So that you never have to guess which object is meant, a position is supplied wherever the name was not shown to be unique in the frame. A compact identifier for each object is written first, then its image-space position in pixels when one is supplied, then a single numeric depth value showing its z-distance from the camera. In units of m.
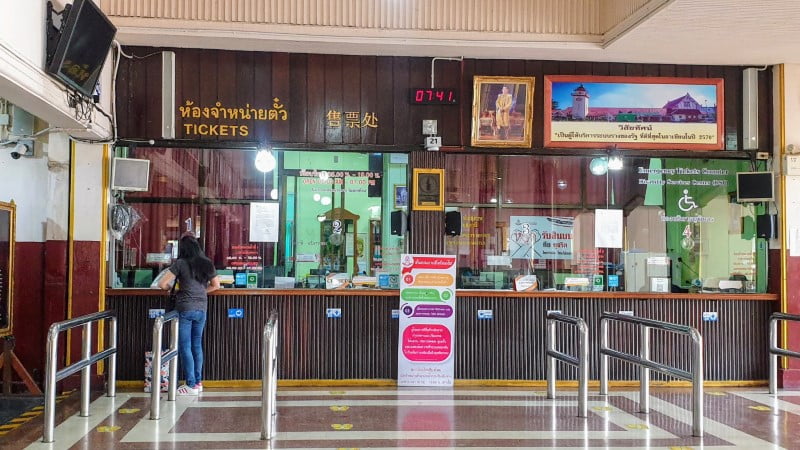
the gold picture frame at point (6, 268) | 6.98
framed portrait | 7.51
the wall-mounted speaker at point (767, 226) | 7.52
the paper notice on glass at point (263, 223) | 7.50
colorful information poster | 7.30
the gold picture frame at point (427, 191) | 7.47
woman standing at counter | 6.66
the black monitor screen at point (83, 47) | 5.22
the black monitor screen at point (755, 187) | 7.48
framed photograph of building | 7.59
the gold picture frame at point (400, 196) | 7.61
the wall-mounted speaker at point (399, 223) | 7.48
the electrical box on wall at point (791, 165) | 7.49
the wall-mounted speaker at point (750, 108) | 7.63
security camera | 7.12
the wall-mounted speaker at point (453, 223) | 7.45
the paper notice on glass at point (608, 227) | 7.76
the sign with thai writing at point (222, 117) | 7.30
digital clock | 7.45
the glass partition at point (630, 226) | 7.74
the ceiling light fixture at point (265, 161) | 7.39
